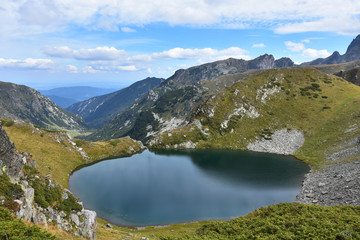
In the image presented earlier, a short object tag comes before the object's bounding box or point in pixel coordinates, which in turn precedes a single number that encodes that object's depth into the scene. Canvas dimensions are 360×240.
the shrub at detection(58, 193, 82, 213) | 32.97
